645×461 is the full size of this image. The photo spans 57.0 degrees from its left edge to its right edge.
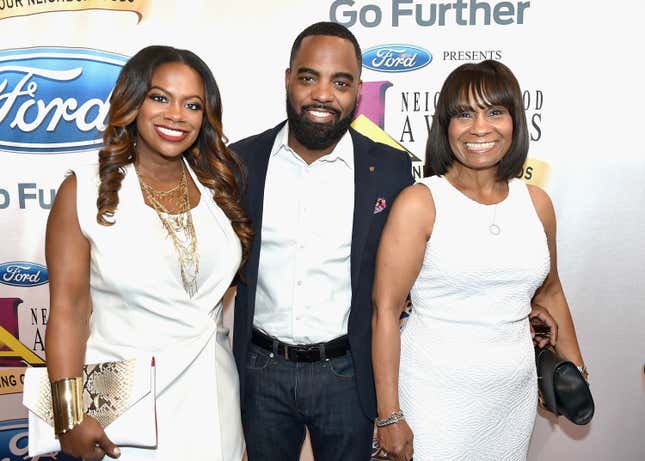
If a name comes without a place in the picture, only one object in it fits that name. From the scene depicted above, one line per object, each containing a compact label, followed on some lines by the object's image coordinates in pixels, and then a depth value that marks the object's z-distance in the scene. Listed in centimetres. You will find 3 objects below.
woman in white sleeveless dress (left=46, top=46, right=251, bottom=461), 156
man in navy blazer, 196
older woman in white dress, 177
